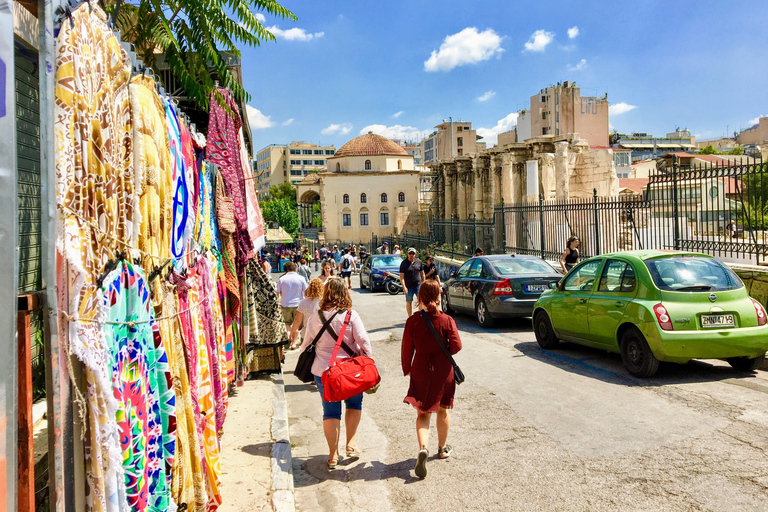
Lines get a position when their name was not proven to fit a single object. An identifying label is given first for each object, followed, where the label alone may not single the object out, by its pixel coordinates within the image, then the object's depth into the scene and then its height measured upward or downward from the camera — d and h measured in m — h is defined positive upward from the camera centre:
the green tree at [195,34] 5.36 +2.16
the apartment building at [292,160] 135.62 +22.83
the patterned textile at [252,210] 7.46 +0.72
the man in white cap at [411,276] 14.23 -0.29
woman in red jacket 5.52 -0.93
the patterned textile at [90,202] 2.43 +0.29
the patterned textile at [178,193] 3.79 +0.48
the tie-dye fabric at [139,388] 2.71 -0.55
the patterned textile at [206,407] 3.91 -0.90
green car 7.55 -0.71
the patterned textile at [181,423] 3.40 -0.87
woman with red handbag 5.58 -0.69
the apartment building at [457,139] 105.88 +21.75
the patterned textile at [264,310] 8.53 -0.60
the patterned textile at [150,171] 3.11 +0.51
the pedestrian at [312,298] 8.25 -0.43
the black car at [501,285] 12.65 -0.51
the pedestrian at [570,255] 14.48 +0.09
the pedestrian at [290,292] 11.30 -0.47
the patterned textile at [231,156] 5.89 +1.08
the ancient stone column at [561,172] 31.92 +4.46
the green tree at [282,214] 86.56 +7.26
